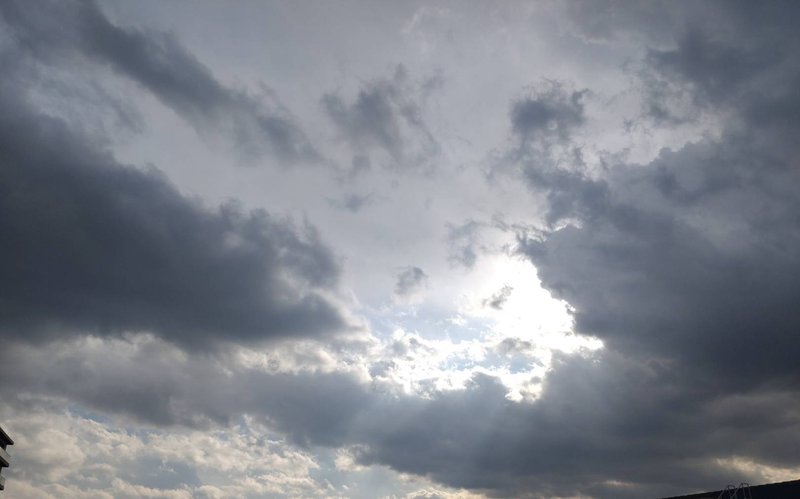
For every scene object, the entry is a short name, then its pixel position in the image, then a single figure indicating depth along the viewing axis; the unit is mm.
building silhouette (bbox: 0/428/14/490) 101225
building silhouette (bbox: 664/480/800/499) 60875
